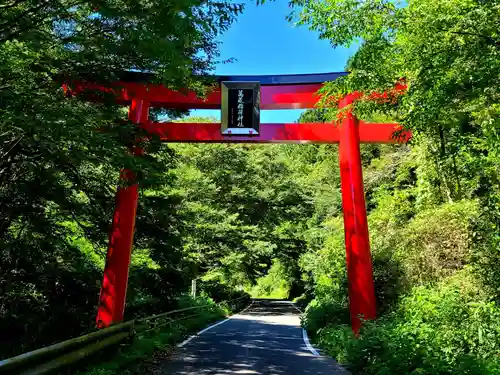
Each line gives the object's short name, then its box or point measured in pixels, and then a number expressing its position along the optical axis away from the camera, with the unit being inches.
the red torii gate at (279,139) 356.2
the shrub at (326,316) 434.0
